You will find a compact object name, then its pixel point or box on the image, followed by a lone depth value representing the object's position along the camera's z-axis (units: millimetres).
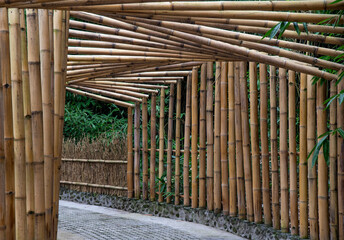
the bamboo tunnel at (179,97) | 2521
